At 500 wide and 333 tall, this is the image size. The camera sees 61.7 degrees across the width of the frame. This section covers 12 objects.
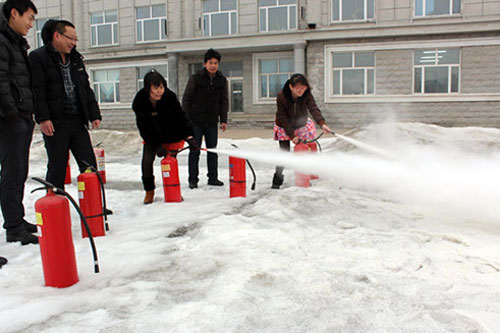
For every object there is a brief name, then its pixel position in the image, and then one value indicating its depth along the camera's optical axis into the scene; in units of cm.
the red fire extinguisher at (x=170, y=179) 551
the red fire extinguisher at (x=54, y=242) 288
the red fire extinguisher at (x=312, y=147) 670
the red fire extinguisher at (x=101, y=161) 754
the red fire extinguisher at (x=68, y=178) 766
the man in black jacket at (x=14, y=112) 358
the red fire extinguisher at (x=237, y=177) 578
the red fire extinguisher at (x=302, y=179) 637
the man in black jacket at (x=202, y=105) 670
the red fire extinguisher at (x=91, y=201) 407
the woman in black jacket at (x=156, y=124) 537
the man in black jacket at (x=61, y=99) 433
